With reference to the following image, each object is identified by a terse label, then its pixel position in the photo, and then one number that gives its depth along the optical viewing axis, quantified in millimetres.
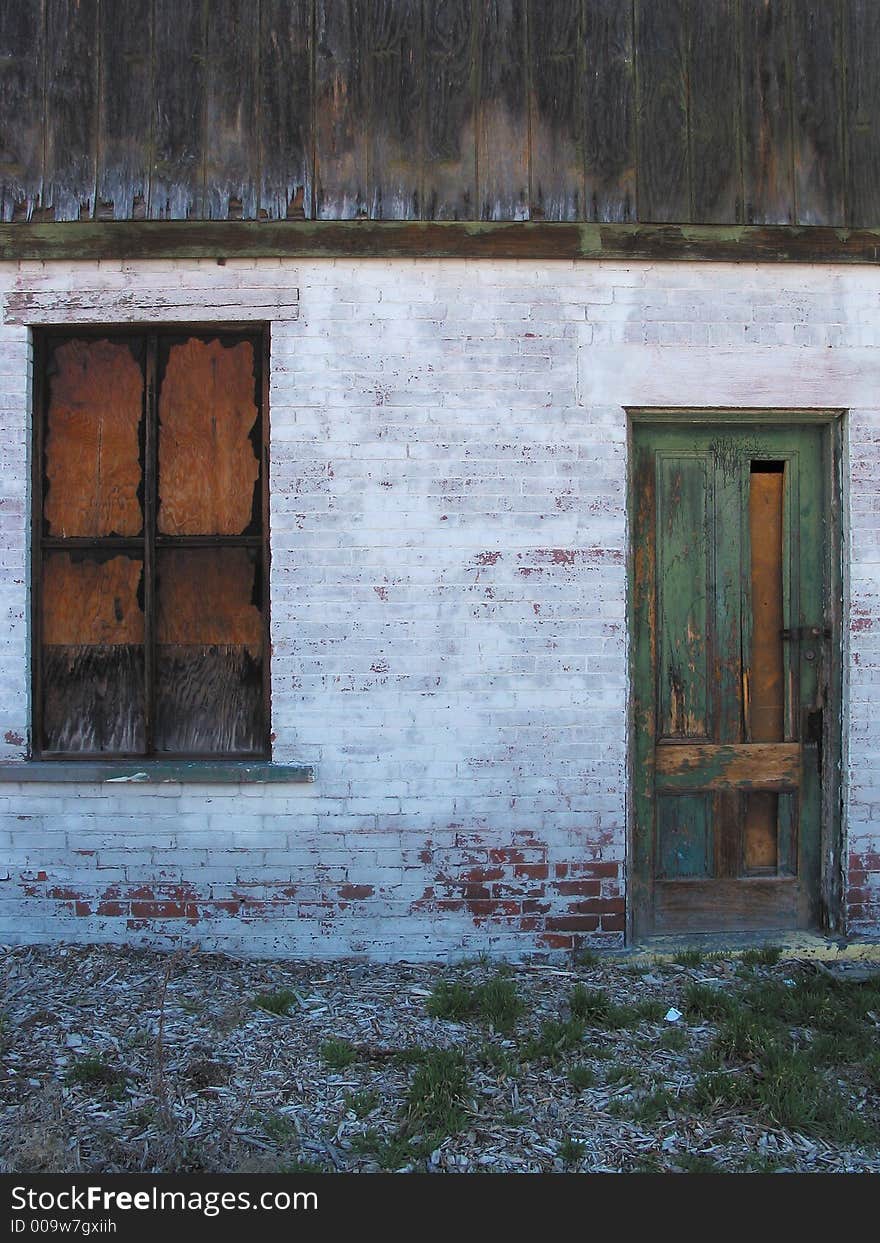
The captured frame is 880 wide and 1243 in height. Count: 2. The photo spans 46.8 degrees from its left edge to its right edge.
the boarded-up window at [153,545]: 4680
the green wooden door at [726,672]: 4711
